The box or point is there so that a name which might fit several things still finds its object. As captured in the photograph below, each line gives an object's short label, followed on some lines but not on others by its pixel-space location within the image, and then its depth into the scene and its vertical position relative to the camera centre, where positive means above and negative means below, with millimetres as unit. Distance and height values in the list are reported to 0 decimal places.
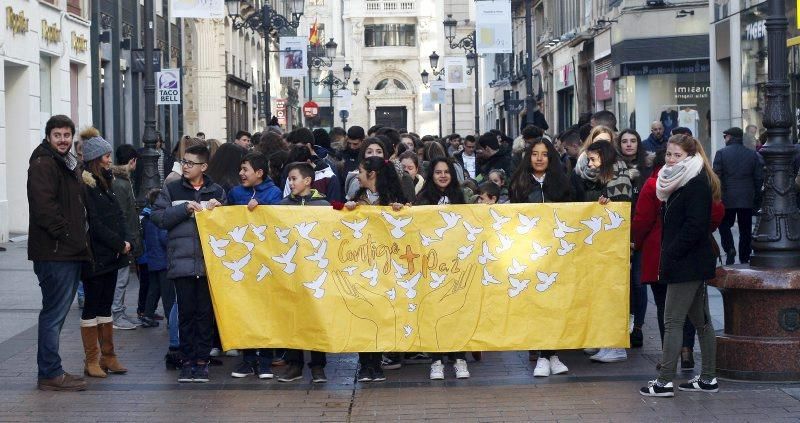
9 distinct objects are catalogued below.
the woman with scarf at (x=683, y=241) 8875 -483
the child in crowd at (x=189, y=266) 9883 -650
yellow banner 9922 -764
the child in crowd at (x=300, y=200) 9992 -181
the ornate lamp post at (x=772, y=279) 9375 -780
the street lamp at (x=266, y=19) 31641 +4127
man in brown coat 9273 -376
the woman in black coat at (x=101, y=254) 9781 -545
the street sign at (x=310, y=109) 51938 +2618
